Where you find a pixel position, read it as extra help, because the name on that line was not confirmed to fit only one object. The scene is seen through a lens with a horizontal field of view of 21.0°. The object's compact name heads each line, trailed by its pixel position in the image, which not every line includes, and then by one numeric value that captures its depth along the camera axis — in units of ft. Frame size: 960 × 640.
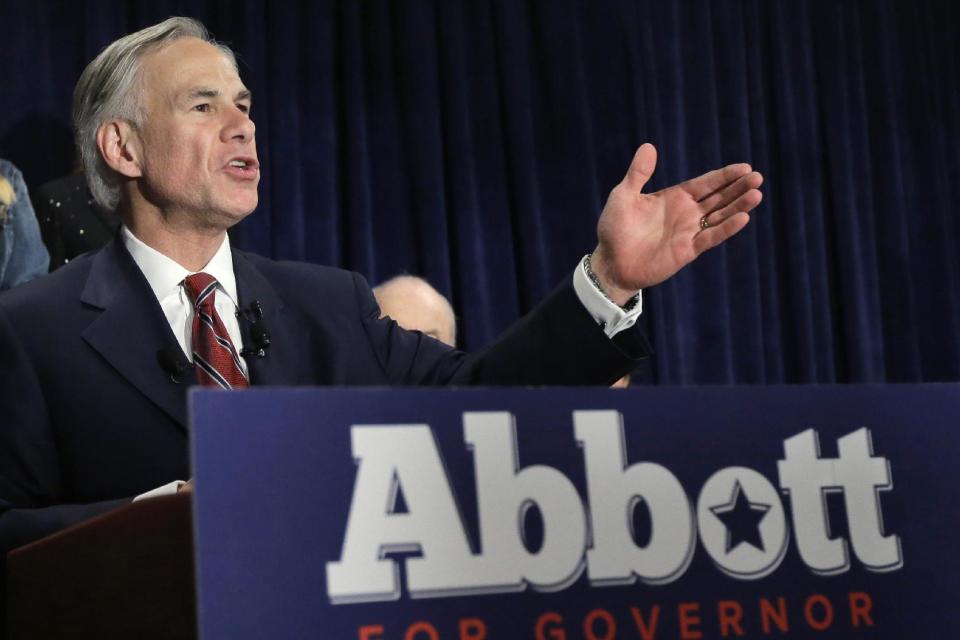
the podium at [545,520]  6.87
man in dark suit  8.89
